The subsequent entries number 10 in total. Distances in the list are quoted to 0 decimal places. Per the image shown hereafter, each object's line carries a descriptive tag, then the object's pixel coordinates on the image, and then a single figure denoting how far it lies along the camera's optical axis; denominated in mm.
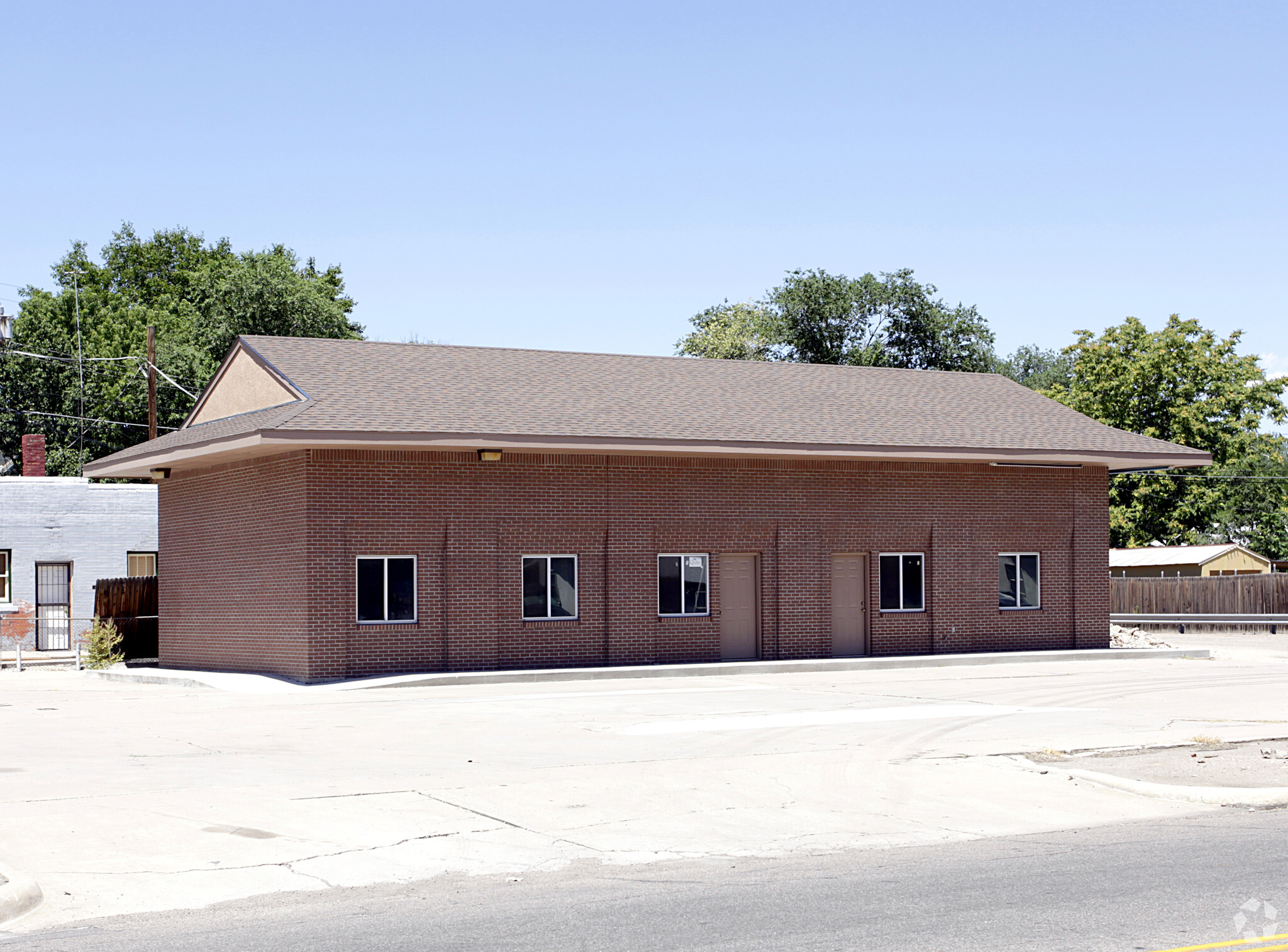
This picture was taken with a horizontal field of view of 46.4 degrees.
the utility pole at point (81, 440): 60875
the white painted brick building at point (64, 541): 37844
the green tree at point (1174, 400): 69625
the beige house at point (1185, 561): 63406
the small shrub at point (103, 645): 33750
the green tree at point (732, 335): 83875
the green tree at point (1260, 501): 80688
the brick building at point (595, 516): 26953
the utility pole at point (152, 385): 45344
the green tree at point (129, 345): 61312
